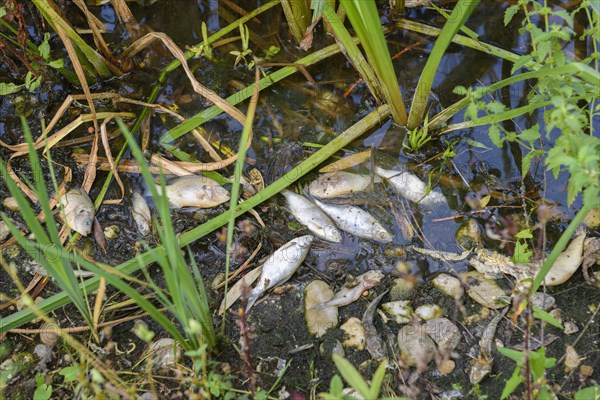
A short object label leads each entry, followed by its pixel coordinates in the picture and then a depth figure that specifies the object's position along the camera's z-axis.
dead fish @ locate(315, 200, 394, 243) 1.55
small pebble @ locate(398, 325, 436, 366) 1.45
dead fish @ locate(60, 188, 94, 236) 1.56
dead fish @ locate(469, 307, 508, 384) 1.44
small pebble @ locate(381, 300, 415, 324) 1.49
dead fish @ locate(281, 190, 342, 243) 1.56
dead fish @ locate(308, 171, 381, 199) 1.59
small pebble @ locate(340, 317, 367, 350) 1.47
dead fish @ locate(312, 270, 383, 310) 1.50
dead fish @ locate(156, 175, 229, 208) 1.58
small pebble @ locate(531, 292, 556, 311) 1.48
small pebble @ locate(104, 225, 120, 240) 1.57
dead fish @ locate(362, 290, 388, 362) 1.46
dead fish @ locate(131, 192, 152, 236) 1.57
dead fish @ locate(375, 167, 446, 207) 1.58
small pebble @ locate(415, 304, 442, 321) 1.49
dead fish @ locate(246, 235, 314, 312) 1.51
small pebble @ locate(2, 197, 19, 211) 1.59
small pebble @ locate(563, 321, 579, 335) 1.46
